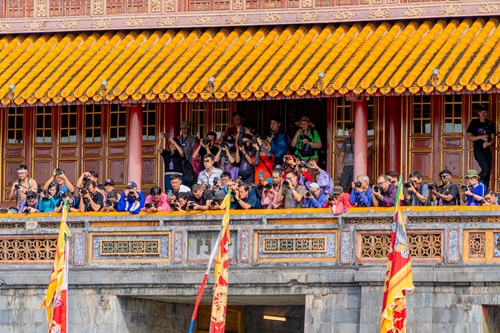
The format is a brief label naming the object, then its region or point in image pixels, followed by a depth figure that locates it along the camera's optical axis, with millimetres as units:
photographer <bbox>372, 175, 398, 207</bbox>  47188
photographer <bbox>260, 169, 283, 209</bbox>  48094
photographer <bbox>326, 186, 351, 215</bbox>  47312
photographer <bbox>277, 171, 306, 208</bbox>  47875
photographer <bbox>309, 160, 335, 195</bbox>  49000
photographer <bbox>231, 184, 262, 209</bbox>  48188
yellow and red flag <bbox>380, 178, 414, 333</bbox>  44938
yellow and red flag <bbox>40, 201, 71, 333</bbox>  47625
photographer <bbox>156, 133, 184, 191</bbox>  51469
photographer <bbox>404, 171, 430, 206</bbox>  47125
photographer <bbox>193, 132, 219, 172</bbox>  51094
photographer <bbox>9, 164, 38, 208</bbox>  51031
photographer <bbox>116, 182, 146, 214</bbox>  49031
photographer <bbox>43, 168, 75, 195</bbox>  50781
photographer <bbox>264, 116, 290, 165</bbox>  50594
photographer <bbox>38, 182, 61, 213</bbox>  50062
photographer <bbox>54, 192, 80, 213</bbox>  49719
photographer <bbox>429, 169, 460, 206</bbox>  47188
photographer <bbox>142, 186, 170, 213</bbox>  48875
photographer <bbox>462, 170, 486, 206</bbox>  46875
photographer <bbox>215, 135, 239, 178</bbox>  50531
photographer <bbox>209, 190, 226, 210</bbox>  48344
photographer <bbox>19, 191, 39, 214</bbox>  49906
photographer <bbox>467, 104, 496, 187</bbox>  49969
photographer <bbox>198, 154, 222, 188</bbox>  49750
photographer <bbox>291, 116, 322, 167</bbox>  50938
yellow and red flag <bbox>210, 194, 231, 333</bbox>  46188
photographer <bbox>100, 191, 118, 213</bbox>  49344
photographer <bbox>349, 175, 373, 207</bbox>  47625
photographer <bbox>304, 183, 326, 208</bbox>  48031
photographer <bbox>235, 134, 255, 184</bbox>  50375
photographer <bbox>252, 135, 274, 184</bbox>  50250
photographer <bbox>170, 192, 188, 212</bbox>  48750
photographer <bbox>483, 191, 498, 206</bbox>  46906
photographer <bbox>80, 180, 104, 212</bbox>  49688
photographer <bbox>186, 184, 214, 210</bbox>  48469
